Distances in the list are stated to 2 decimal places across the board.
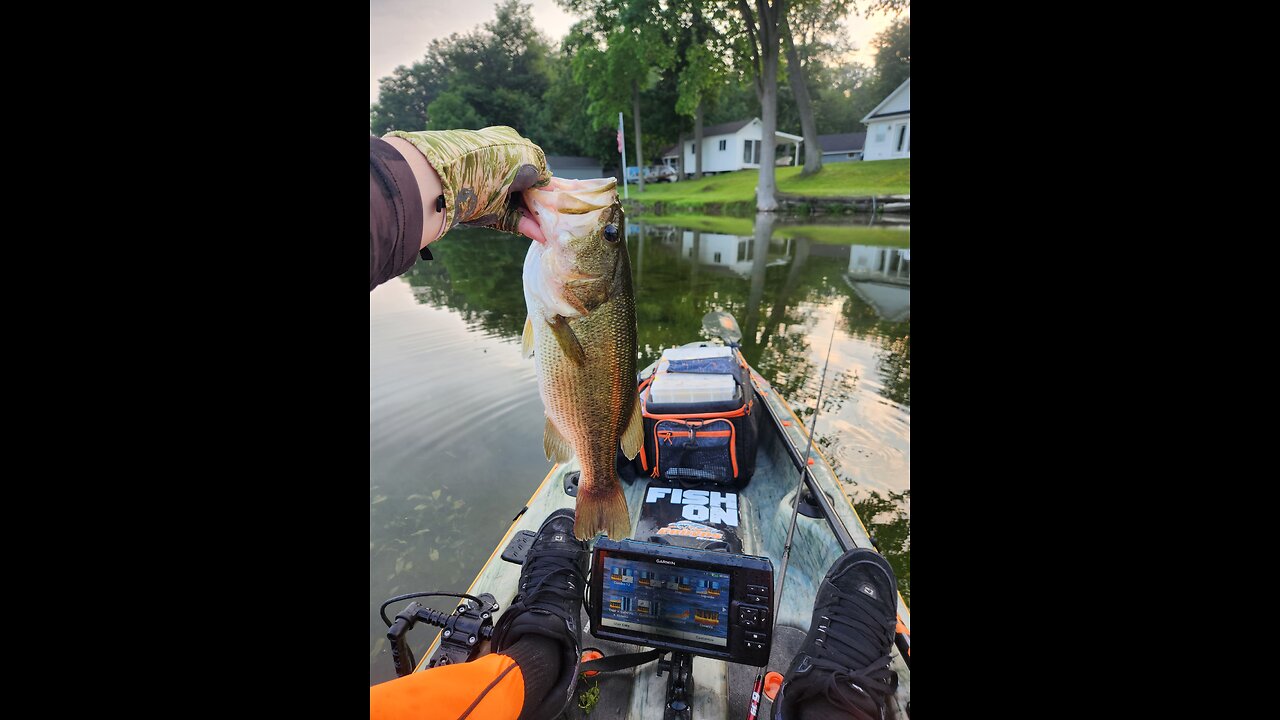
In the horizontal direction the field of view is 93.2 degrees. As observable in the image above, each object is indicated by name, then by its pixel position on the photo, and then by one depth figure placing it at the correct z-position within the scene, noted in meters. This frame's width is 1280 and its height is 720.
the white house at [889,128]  21.70
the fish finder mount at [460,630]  0.79
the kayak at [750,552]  0.83
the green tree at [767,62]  16.19
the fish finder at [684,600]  0.74
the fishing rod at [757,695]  0.72
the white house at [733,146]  26.73
